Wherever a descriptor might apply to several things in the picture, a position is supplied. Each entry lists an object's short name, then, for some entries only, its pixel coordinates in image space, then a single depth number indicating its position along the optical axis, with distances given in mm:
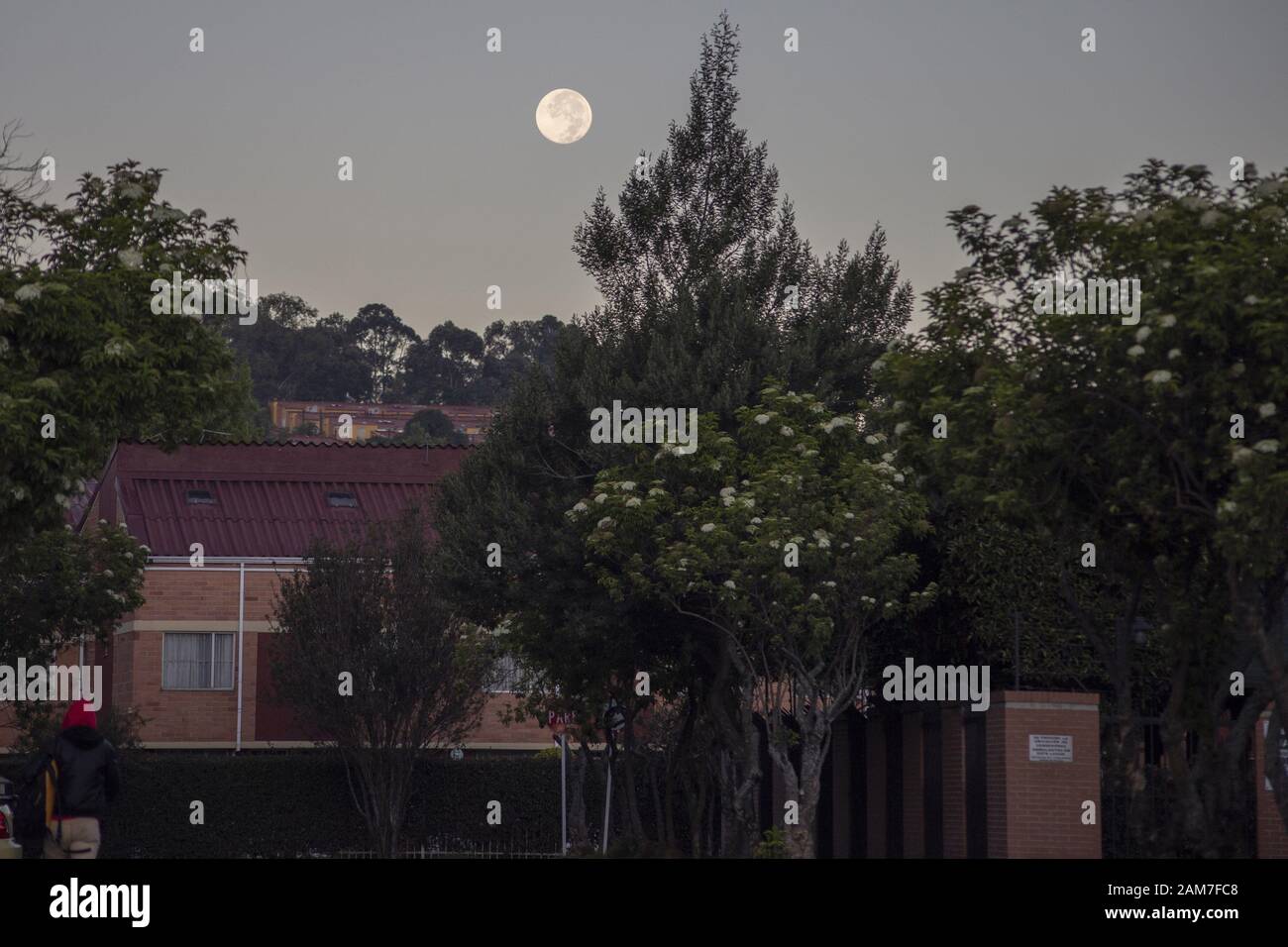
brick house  39625
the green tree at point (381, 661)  32625
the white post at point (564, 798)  34156
